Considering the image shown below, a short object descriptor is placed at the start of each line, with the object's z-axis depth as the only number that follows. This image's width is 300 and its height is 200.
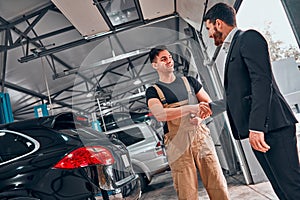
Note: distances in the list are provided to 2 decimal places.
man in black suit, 1.30
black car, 1.88
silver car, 5.18
